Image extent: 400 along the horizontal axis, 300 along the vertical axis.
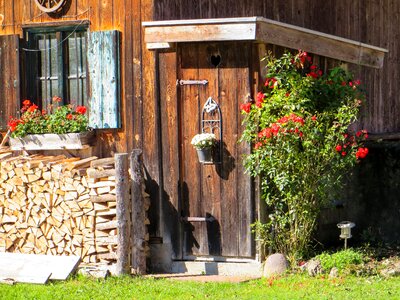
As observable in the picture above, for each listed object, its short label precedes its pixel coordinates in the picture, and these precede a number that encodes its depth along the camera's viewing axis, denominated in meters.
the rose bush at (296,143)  12.55
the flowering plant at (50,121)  13.69
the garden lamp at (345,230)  12.90
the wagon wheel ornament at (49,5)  13.89
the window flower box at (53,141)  13.62
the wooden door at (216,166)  12.88
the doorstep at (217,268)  12.89
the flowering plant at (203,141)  12.74
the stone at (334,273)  12.12
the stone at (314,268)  12.25
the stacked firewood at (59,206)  12.98
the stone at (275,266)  12.48
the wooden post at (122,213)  12.69
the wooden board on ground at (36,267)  12.52
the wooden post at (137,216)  12.90
